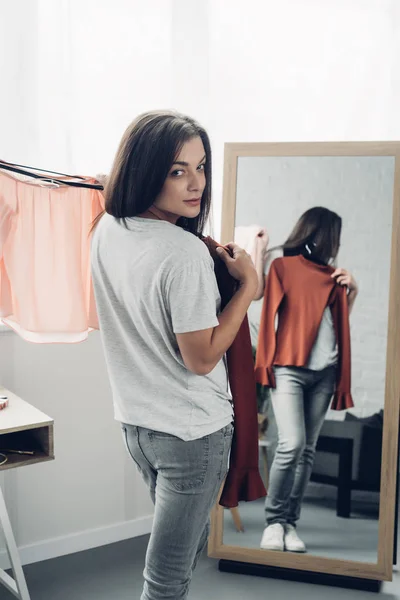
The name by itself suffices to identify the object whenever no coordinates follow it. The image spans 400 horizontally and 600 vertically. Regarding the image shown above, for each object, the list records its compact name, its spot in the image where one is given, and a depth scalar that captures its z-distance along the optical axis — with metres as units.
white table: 1.76
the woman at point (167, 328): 1.22
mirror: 2.30
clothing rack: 1.96
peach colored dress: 2.06
